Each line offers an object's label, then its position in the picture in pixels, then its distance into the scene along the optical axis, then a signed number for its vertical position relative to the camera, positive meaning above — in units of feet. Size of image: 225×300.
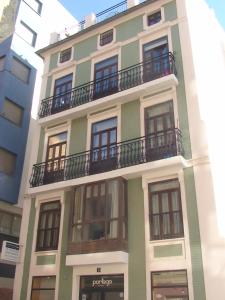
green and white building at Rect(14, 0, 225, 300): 37.03 +15.82
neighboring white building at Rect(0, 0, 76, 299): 56.95 +36.52
